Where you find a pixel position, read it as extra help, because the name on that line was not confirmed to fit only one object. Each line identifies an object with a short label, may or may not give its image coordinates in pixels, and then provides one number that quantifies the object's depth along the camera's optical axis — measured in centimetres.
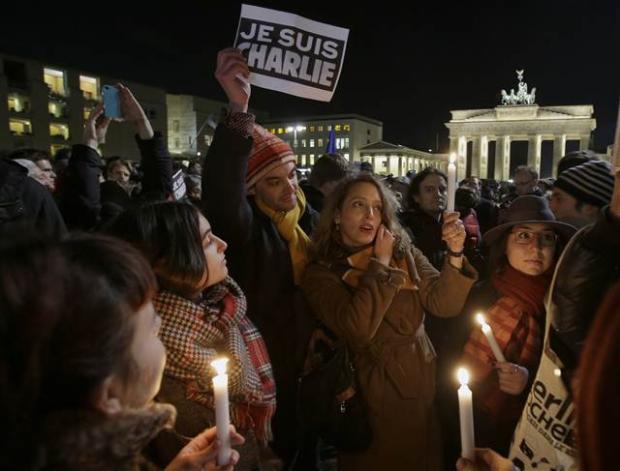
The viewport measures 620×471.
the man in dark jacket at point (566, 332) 170
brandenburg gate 6725
